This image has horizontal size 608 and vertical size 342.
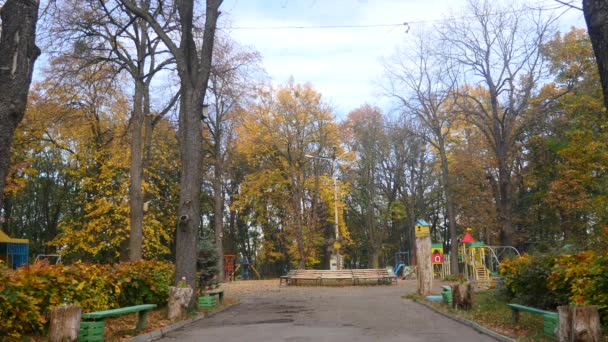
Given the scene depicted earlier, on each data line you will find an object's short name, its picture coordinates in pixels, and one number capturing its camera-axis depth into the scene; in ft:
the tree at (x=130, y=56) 55.60
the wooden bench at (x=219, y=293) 56.32
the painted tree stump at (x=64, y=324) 26.09
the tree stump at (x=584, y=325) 24.56
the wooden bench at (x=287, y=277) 104.74
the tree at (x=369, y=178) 152.05
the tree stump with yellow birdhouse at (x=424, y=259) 65.87
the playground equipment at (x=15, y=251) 101.60
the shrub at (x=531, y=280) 39.91
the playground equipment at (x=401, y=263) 139.70
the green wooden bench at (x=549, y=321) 28.55
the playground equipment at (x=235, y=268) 135.64
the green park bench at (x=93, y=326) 28.30
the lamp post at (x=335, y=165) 114.73
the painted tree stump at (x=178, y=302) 42.32
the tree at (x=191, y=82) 49.14
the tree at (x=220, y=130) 75.61
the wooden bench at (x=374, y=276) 102.22
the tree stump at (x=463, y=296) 47.60
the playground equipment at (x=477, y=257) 87.76
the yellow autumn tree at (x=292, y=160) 133.28
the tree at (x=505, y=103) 94.94
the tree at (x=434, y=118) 118.62
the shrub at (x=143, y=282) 42.22
